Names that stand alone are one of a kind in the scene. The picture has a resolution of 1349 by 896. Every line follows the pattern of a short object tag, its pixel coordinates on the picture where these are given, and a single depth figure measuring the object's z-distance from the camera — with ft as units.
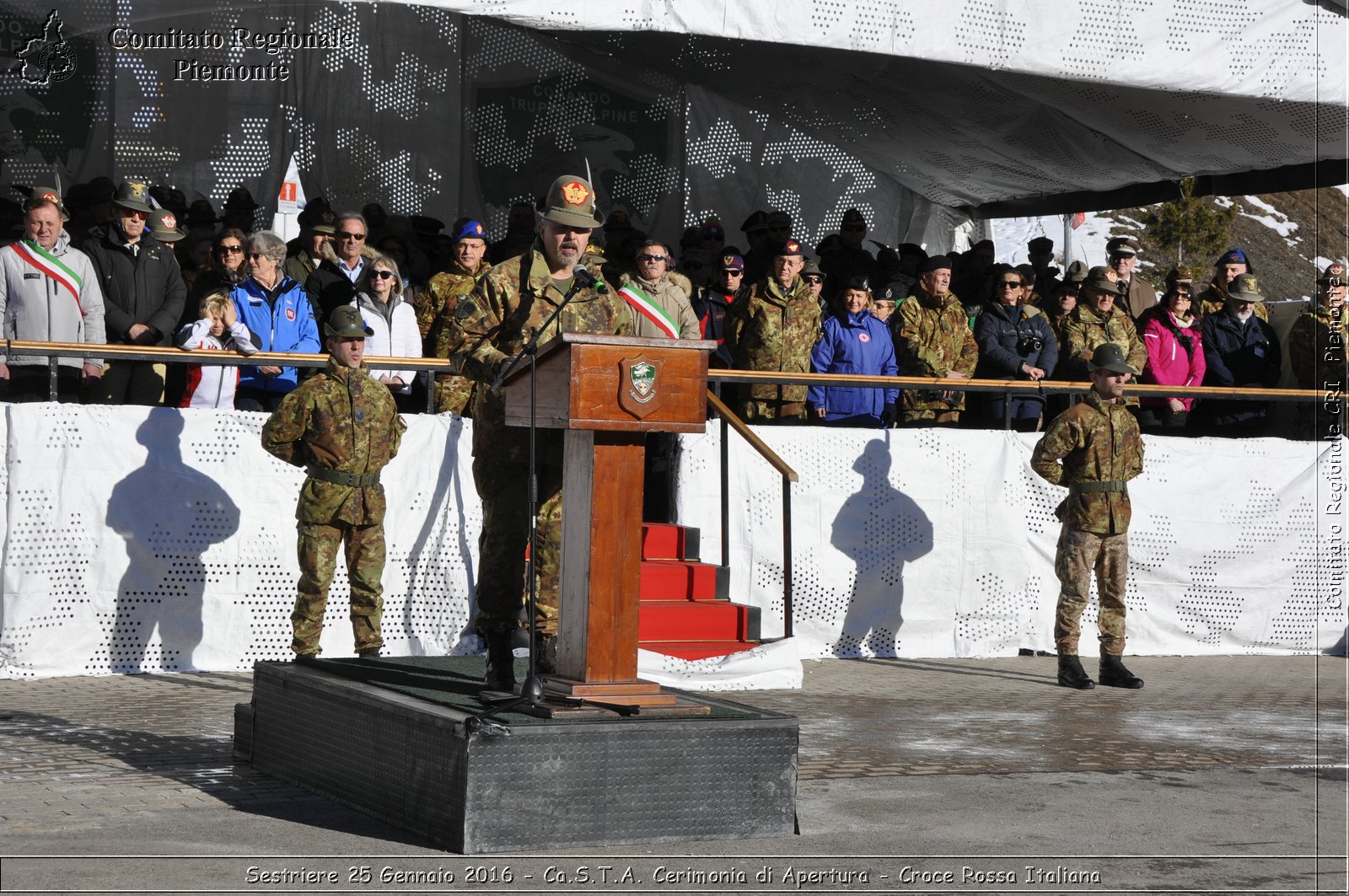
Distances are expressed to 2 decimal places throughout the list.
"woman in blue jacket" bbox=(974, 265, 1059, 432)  43.91
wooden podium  19.92
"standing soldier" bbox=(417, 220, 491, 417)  38.63
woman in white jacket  37.42
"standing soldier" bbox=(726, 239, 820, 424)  41.19
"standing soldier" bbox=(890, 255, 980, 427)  43.19
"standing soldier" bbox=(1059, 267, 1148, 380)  45.14
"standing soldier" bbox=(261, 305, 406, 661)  31.17
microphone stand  18.97
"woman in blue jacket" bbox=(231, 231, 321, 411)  36.65
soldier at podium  23.06
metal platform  19.02
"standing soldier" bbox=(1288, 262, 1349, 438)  46.42
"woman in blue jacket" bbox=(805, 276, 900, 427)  41.93
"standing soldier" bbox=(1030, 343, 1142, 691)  36.96
